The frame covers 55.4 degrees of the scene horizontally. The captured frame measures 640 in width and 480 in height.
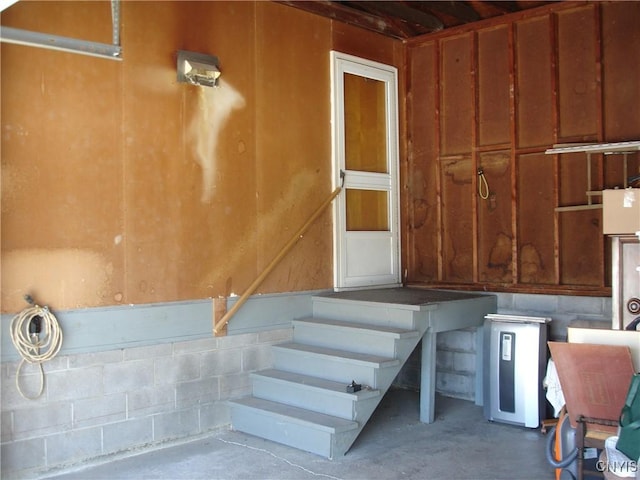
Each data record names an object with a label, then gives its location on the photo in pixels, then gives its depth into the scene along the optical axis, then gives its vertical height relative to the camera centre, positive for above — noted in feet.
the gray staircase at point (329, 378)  14.29 -3.38
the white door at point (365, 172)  19.25 +2.50
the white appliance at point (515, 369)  16.05 -3.31
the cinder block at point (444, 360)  19.80 -3.71
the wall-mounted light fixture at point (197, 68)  15.23 +4.58
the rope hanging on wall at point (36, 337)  12.60 -1.81
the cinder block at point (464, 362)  19.22 -3.69
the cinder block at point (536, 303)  17.79 -1.72
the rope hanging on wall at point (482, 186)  19.58 +1.94
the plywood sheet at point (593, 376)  10.44 -2.30
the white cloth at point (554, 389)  13.77 -3.30
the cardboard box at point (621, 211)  12.85 +0.71
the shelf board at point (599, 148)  15.20 +2.52
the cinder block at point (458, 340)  19.25 -3.03
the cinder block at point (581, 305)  16.92 -1.70
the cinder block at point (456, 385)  19.27 -4.46
